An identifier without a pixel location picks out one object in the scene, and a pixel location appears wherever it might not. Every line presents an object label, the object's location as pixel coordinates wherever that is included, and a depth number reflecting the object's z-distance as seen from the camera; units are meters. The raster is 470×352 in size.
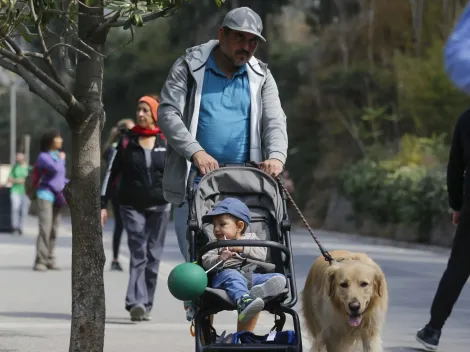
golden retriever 6.80
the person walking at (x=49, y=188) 16.92
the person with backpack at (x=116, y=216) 15.85
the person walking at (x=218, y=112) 7.12
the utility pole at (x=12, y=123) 69.75
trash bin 30.03
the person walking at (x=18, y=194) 29.06
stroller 6.16
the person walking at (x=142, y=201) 10.68
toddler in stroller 6.11
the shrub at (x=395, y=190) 23.98
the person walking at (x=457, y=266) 8.63
